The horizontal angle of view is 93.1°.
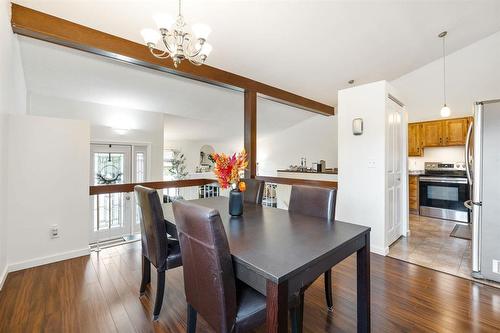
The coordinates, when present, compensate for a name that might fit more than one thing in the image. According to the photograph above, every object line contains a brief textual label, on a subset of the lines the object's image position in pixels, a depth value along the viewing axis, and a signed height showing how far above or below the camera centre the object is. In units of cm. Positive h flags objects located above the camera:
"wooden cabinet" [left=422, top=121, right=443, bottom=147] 502 +73
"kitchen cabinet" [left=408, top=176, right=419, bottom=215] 506 -60
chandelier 188 +112
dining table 99 -43
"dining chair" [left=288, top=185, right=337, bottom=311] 189 -31
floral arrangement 188 +1
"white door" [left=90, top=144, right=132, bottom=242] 470 -22
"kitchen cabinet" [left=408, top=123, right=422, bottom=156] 534 +62
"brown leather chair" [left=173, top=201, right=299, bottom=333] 107 -52
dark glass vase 192 -28
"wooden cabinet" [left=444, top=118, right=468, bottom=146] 475 +74
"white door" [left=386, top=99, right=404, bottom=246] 313 -6
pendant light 373 +201
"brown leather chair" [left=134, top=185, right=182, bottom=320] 175 -52
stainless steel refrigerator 225 -22
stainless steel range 445 -48
